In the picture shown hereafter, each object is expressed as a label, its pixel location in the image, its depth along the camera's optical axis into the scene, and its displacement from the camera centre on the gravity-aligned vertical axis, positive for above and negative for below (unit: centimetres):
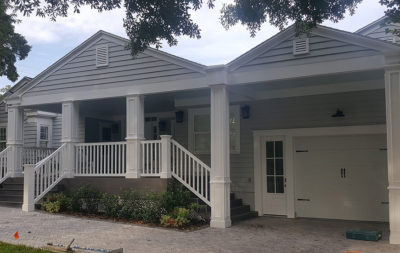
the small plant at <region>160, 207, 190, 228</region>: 895 -149
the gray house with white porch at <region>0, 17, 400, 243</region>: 909 +64
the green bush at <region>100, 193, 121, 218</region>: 995 -130
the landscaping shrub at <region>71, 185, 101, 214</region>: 1042 -125
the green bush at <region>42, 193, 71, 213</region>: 1050 -133
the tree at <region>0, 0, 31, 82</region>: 1481 +369
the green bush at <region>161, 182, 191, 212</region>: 946 -112
